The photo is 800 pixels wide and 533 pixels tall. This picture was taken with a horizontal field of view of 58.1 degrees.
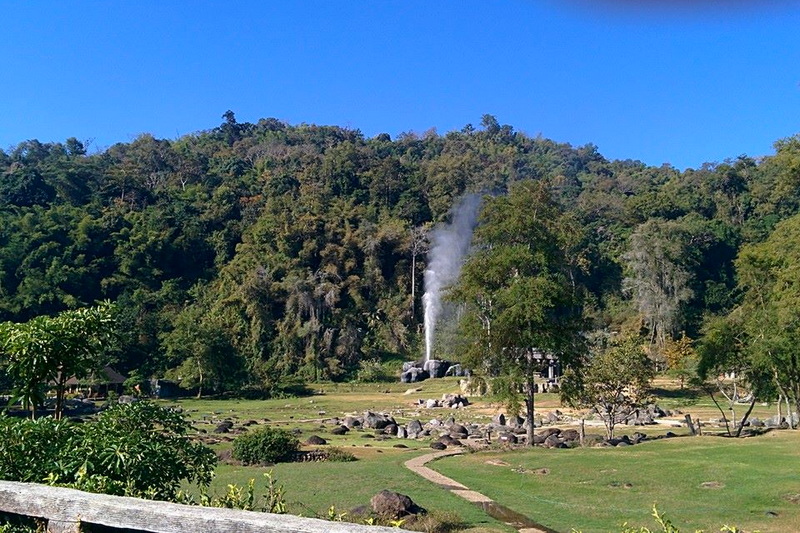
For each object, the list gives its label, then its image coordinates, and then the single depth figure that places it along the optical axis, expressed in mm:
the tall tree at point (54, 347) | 8008
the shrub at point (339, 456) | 24180
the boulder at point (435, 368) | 67812
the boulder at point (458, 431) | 33856
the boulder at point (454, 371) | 66738
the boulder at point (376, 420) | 37656
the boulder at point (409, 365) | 69812
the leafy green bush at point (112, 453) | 6410
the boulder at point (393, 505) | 12711
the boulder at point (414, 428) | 34766
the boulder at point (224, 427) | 34488
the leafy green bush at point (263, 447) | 23625
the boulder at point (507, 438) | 30412
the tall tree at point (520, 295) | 26000
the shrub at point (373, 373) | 69875
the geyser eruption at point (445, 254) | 81312
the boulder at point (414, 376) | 67938
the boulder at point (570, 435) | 30312
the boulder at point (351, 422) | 38594
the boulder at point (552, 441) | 28416
